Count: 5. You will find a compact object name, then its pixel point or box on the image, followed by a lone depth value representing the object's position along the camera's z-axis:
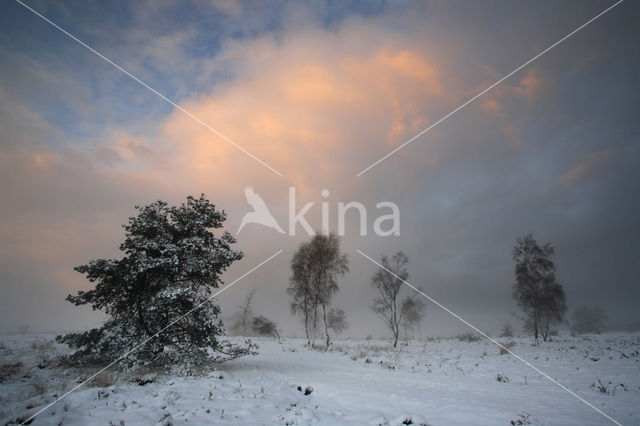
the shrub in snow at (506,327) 61.83
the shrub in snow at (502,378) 13.06
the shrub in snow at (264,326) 31.81
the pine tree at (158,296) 12.02
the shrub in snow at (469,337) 32.05
